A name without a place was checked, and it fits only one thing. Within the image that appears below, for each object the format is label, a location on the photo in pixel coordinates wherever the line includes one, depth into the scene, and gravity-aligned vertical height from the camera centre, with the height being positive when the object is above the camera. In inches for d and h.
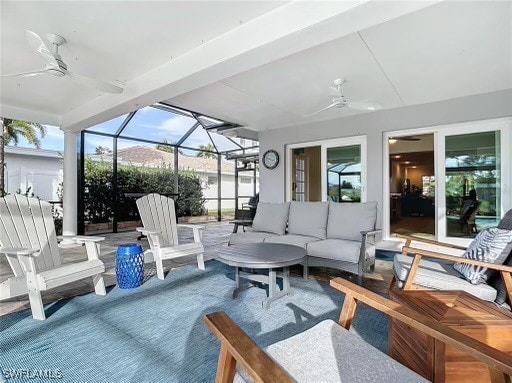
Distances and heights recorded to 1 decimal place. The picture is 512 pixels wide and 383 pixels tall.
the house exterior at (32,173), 251.8 +19.8
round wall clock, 244.7 +30.7
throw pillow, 74.6 -17.3
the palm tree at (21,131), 271.6 +64.4
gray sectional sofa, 118.3 -20.8
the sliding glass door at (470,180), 159.3 +7.4
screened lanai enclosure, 261.4 +31.5
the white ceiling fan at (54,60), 95.0 +52.3
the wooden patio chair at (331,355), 33.2 -25.5
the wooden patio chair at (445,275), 71.4 -26.2
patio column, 216.7 +4.6
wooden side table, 47.9 -27.9
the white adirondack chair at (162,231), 125.1 -19.7
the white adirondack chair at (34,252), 85.2 -21.4
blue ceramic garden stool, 111.9 -31.0
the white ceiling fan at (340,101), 137.3 +49.7
